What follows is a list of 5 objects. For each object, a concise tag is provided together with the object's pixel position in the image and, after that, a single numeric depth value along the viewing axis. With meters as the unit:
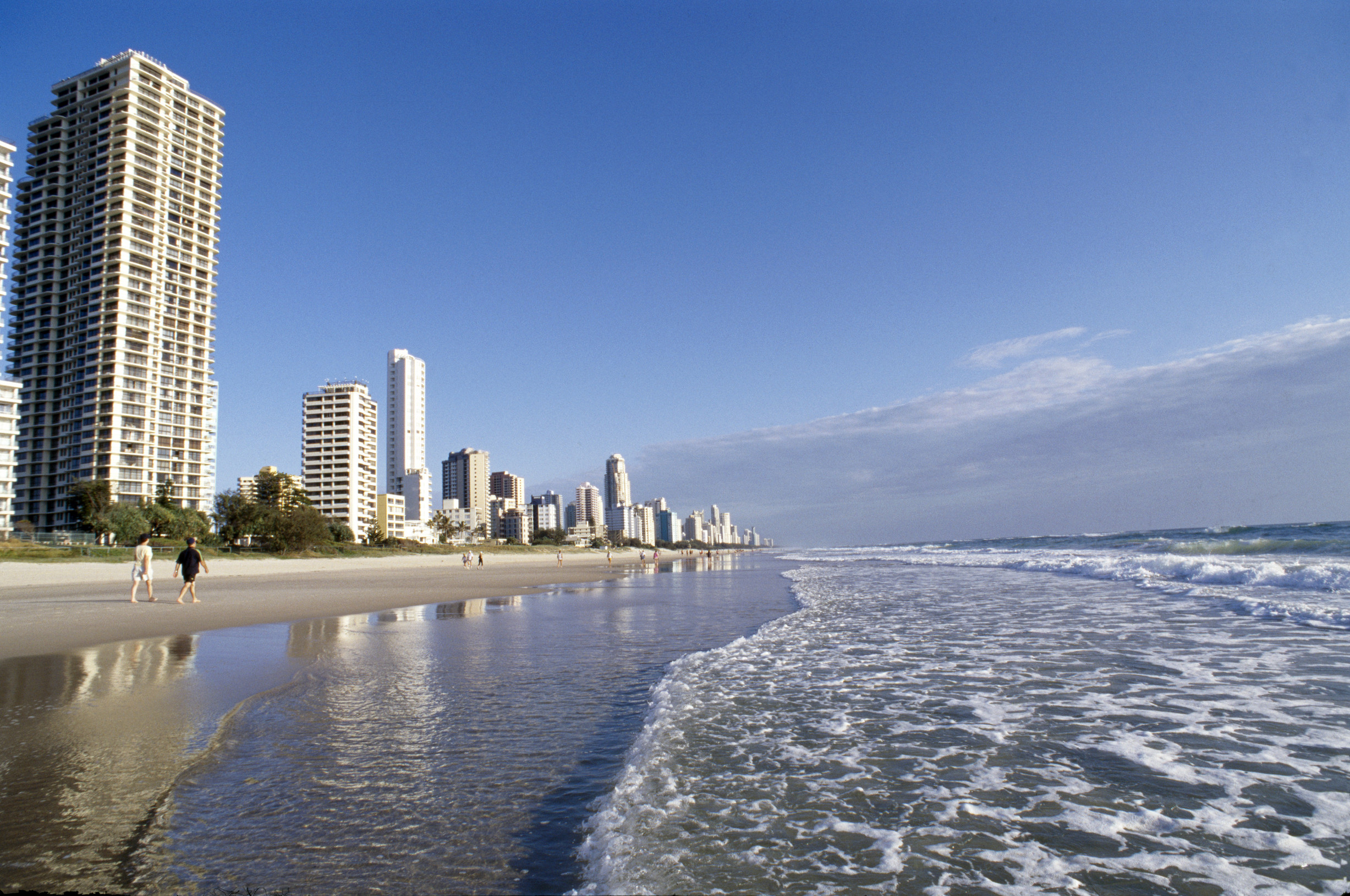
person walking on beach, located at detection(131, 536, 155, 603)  19.03
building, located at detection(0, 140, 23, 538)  68.62
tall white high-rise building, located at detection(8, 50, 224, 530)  91.00
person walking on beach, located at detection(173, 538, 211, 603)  18.95
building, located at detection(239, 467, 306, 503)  86.62
